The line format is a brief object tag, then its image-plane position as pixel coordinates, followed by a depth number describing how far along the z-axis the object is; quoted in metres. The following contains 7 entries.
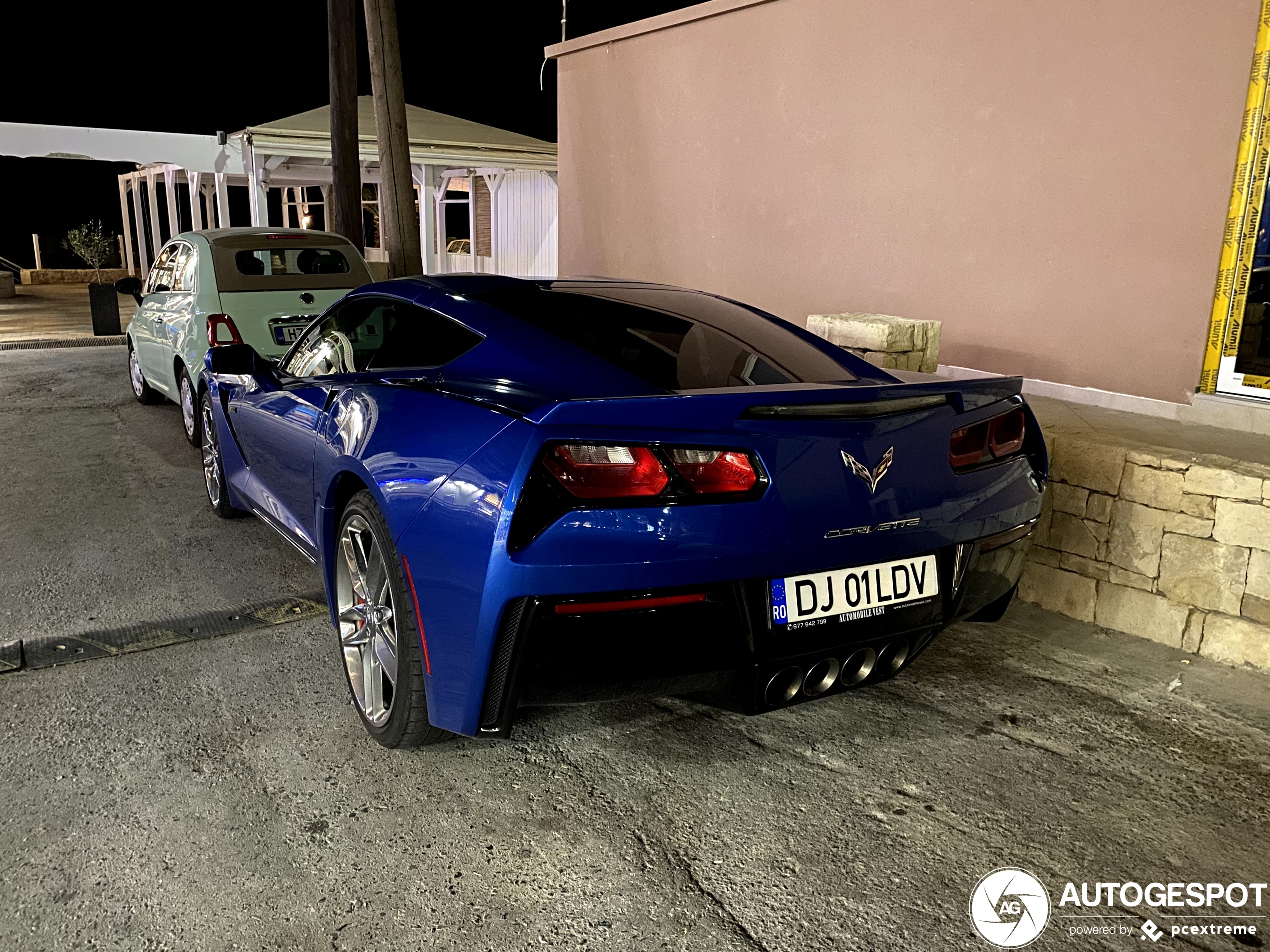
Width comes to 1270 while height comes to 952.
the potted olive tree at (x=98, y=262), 13.82
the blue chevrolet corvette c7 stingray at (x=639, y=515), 2.24
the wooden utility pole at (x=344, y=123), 11.51
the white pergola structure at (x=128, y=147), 16.58
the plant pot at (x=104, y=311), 13.77
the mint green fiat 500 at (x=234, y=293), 6.75
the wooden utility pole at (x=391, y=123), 10.39
